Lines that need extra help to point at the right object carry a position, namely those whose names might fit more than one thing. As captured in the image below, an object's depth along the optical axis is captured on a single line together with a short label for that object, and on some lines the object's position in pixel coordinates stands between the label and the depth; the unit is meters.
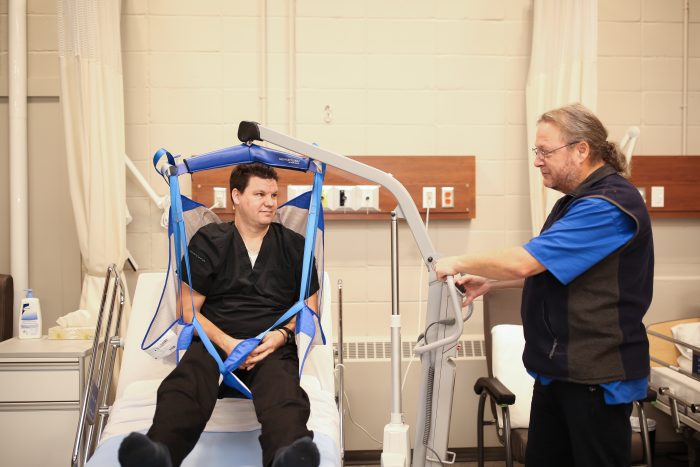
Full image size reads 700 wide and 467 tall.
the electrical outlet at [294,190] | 3.38
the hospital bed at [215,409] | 2.03
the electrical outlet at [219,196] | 3.37
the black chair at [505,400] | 2.47
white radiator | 3.39
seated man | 2.04
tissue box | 3.06
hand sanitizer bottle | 3.09
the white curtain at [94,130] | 3.11
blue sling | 2.06
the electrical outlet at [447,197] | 3.46
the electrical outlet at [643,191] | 3.51
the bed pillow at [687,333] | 2.96
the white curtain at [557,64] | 3.22
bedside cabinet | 2.80
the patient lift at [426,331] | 1.88
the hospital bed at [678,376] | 2.59
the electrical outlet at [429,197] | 3.44
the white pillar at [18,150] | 3.29
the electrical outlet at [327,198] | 3.40
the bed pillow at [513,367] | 2.70
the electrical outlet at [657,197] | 3.53
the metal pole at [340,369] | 2.52
